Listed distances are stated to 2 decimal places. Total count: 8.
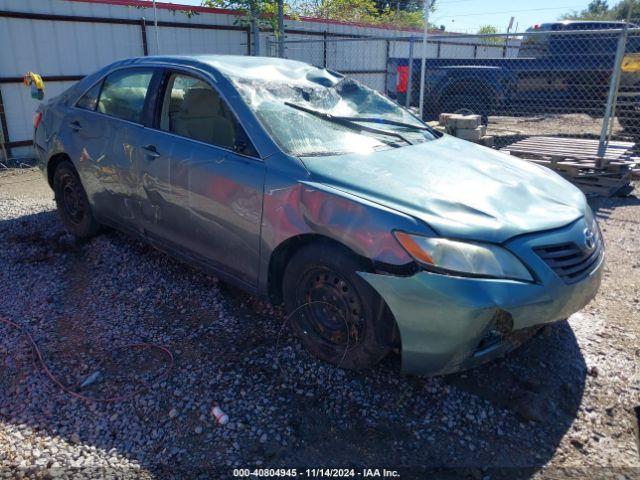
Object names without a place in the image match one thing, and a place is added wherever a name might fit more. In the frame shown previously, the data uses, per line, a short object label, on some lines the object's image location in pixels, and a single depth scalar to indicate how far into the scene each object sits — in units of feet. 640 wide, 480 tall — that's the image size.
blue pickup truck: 35.17
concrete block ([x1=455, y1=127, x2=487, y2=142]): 27.86
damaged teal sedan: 8.15
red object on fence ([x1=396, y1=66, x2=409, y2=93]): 38.04
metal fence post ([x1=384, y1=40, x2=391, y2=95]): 38.32
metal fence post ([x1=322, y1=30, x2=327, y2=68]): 43.48
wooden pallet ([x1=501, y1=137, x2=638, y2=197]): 22.30
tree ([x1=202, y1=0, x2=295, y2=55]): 35.22
